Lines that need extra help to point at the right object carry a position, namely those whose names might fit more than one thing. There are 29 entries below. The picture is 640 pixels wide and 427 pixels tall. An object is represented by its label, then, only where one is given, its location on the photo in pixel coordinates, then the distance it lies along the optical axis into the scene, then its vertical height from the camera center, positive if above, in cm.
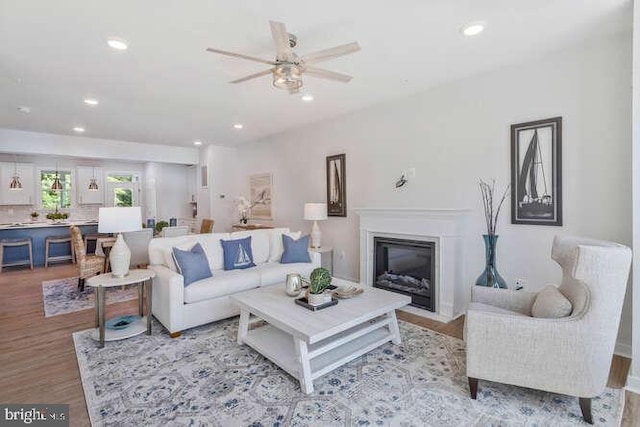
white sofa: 312 -81
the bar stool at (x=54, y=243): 666 -81
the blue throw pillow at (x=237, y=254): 387 -60
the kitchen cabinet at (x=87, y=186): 800 +55
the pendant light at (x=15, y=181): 694 +61
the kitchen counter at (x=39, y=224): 638 -32
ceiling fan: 216 +105
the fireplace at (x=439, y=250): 355 -56
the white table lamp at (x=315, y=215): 494 -18
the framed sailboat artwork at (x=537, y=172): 299 +25
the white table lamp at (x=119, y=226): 301 -18
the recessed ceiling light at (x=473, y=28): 244 +133
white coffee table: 225 -103
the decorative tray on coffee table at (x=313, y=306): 258 -83
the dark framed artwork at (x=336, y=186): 506 +28
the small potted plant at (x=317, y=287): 262 -68
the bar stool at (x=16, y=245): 622 -71
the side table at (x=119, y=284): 290 -87
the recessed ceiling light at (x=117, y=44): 265 +137
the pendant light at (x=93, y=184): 805 +60
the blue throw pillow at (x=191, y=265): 326 -61
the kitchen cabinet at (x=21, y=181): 694 +57
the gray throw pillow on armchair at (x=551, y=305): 199 -68
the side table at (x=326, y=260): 527 -92
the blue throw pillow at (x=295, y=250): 425 -62
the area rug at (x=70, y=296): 400 -122
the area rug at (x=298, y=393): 195 -129
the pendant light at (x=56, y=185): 703 +51
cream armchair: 182 -83
